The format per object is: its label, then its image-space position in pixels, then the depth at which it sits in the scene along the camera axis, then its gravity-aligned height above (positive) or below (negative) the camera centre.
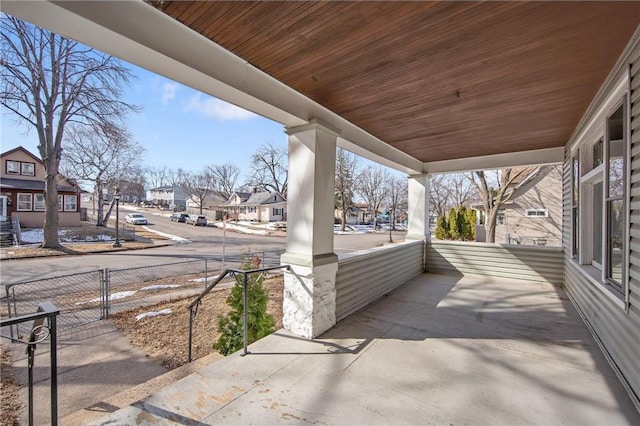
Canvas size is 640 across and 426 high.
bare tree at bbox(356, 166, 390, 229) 27.98 +2.76
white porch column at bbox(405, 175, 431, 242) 6.28 +0.17
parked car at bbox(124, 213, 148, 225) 25.88 -0.72
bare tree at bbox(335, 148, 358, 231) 22.86 +2.93
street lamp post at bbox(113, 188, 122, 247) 14.09 -1.23
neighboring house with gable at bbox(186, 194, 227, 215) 41.06 +1.63
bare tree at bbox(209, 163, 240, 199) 43.06 +5.40
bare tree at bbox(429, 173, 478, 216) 25.23 +2.22
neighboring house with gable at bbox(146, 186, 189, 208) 53.34 +3.09
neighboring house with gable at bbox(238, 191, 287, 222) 33.72 +0.74
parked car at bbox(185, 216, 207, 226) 26.89 -0.79
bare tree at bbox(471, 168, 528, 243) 10.33 +0.87
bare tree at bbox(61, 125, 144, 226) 18.42 +3.73
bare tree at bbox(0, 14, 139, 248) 11.55 +5.34
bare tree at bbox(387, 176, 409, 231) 29.09 +2.48
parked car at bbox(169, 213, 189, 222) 30.28 -0.55
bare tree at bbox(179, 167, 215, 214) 42.06 +4.50
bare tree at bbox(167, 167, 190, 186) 46.65 +6.71
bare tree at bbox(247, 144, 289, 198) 33.28 +5.45
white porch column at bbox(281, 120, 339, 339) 3.03 -0.21
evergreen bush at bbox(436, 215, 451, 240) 13.83 -0.69
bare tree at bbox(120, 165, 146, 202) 22.89 +3.04
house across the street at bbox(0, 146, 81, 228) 17.25 +1.24
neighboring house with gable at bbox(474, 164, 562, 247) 13.09 +0.07
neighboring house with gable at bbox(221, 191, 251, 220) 37.58 +1.36
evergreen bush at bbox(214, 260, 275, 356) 3.53 -1.36
